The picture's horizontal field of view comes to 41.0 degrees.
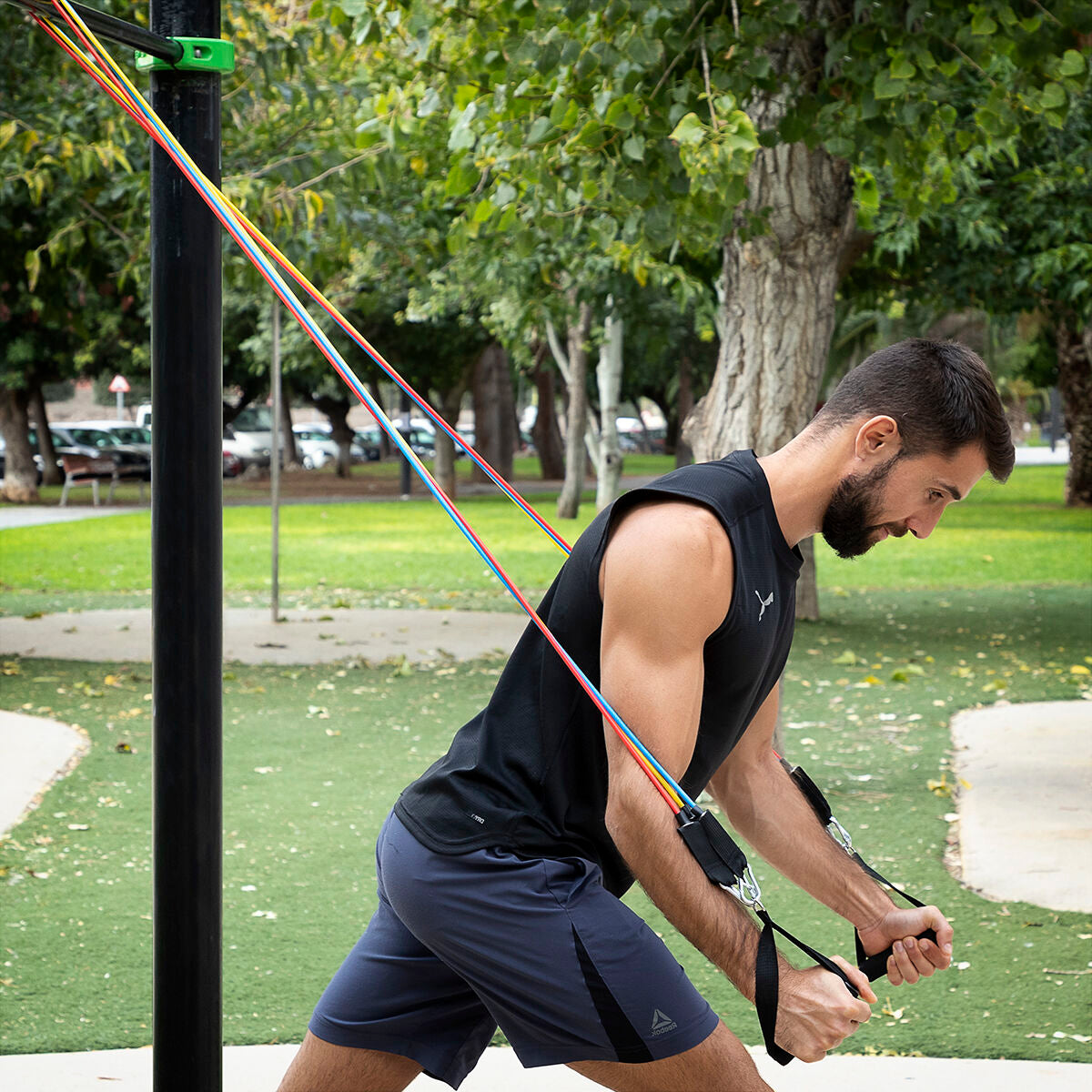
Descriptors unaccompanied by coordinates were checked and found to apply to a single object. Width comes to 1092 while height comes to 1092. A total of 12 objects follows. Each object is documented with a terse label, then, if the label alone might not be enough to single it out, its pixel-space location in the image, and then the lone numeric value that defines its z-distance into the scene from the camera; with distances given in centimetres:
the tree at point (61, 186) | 847
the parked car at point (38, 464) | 3715
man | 203
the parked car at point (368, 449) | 5697
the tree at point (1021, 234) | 1395
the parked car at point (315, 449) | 5384
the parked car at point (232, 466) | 4119
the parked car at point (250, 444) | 4412
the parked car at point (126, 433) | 4136
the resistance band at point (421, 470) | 191
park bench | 2975
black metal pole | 196
